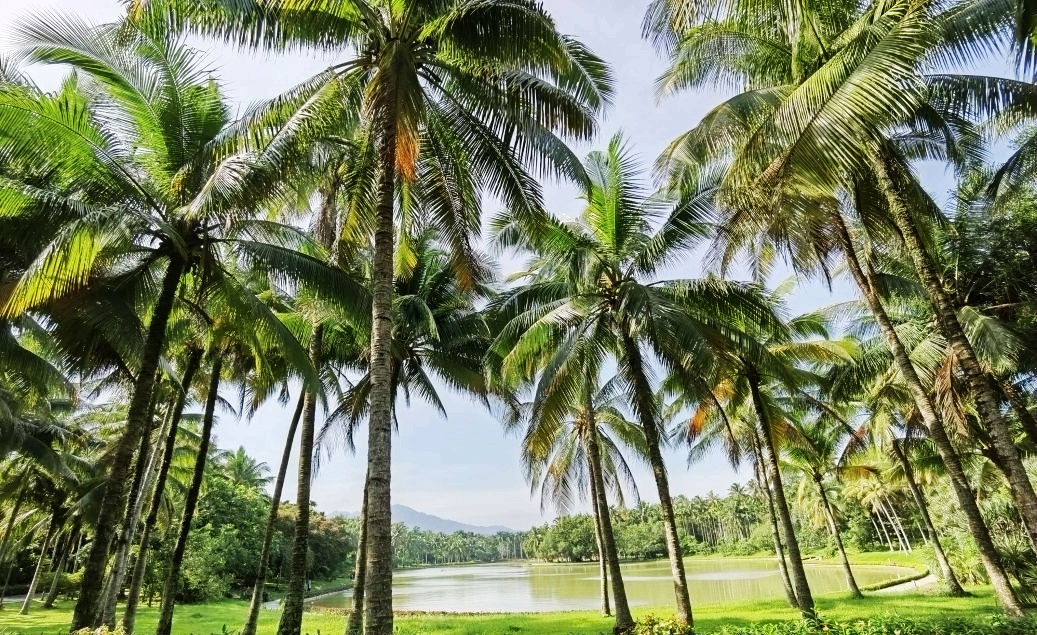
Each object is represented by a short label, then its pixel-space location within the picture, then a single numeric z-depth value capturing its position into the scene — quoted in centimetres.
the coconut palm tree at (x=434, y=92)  706
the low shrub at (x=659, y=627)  563
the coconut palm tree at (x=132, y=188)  691
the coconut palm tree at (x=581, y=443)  1105
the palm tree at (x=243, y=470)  4572
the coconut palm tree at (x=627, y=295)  1081
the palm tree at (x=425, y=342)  1394
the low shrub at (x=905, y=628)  598
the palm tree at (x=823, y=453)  1972
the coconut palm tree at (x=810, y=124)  577
